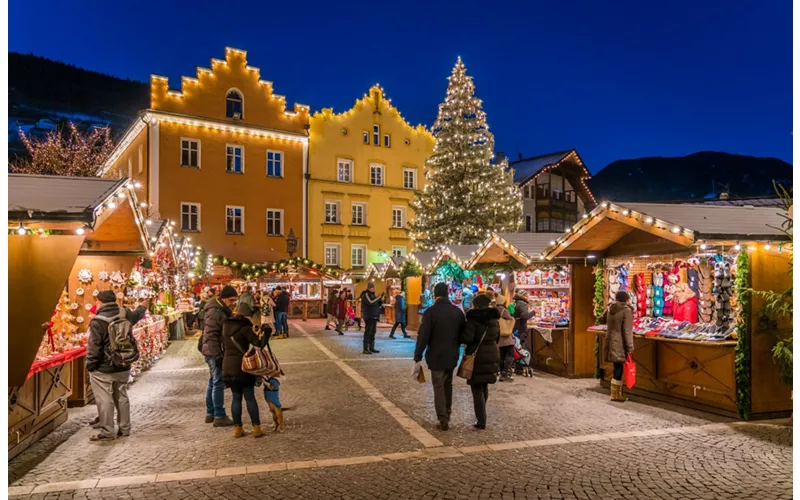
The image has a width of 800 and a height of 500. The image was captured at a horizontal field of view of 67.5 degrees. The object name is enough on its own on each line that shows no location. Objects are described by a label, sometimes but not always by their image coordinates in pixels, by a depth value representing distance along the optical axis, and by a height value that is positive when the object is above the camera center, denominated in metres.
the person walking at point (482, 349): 7.25 -1.09
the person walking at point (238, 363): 6.84 -1.18
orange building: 28.62 +5.08
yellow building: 33.34 +4.60
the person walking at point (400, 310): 18.97 -1.59
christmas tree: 27.61 +3.61
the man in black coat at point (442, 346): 7.32 -1.05
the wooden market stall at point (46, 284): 5.37 -0.22
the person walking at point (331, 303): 21.04 -1.54
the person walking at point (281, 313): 18.84 -1.68
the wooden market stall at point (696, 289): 7.75 -0.46
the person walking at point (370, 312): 14.87 -1.34
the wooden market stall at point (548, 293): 11.30 -0.70
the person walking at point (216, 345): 7.55 -1.08
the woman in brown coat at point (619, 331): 8.75 -1.04
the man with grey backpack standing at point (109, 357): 6.77 -1.10
